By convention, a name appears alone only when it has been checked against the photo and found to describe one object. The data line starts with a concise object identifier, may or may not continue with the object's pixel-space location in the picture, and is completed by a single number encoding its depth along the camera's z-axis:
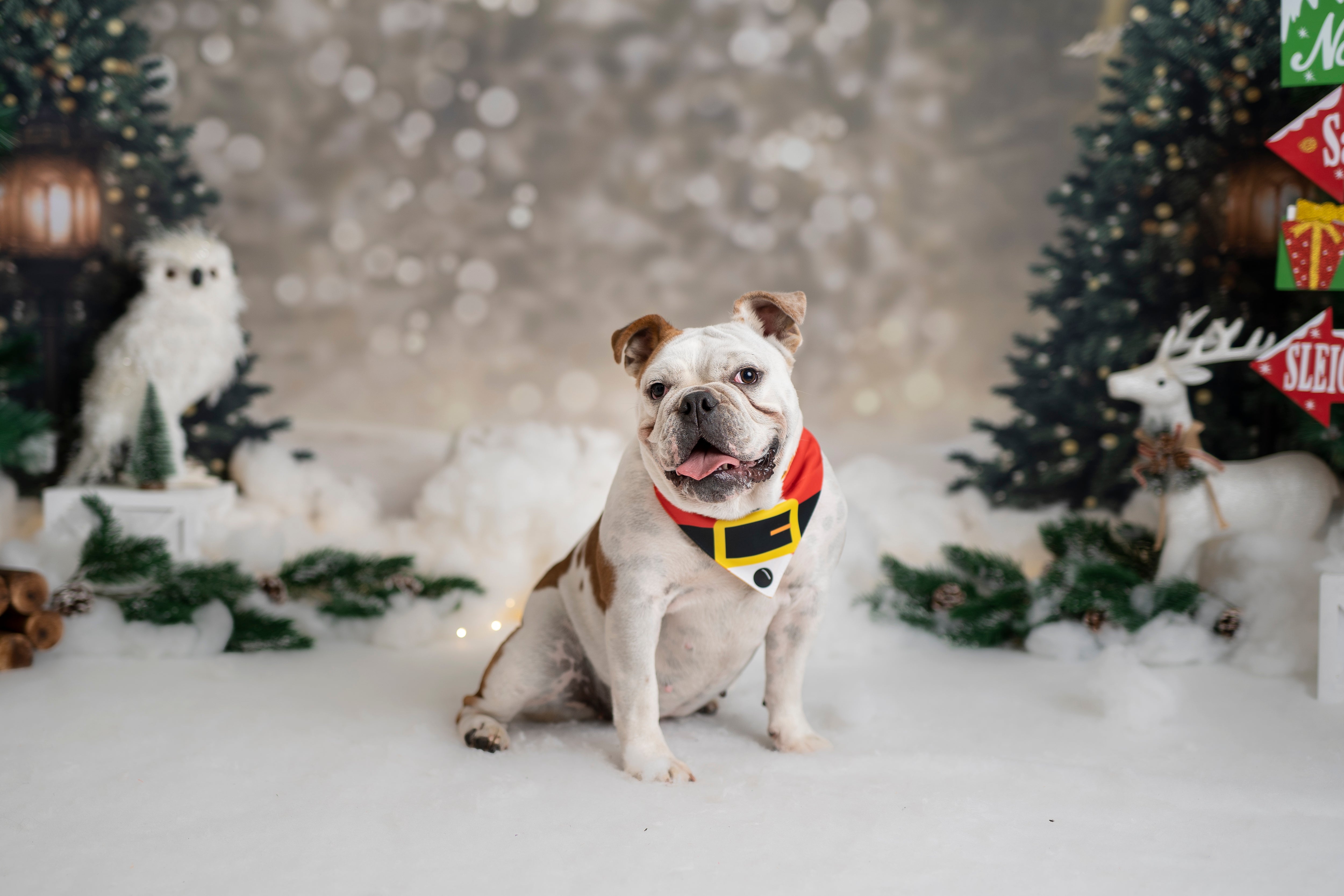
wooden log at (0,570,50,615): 2.67
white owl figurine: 3.35
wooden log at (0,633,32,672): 2.64
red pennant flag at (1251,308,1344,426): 2.52
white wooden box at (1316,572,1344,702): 2.40
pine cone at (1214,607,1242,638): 2.75
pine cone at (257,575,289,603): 3.15
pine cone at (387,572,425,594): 3.28
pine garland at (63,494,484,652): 2.89
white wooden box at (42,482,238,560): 3.18
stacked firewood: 2.65
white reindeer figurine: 2.85
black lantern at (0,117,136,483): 3.40
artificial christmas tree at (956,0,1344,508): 3.21
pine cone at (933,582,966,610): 3.10
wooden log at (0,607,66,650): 2.70
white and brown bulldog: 1.77
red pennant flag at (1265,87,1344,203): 2.46
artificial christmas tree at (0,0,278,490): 3.39
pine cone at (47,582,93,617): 2.82
